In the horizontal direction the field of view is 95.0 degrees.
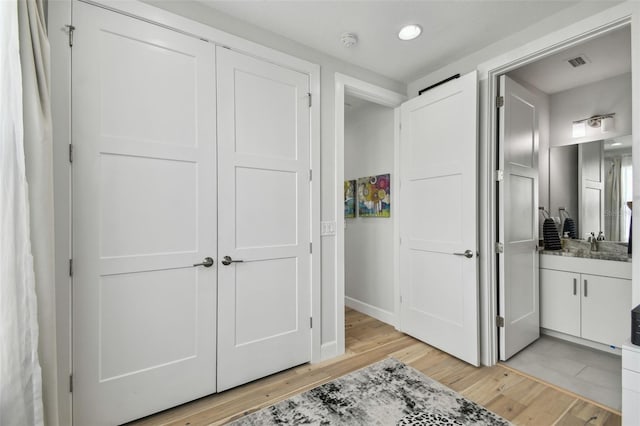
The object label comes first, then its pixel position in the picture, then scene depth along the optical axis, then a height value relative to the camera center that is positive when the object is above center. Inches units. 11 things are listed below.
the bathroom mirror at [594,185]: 111.0 +11.4
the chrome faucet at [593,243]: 114.4 -12.0
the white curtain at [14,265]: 47.0 -8.7
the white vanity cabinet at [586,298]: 100.0 -31.3
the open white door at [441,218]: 97.3 -2.1
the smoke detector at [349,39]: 91.4 +54.9
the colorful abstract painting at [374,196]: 133.8 +8.1
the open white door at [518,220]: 98.0 -2.5
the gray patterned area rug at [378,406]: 70.3 -50.0
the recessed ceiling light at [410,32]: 88.4 +55.8
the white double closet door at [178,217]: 66.2 -1.2
